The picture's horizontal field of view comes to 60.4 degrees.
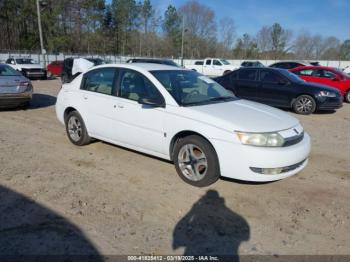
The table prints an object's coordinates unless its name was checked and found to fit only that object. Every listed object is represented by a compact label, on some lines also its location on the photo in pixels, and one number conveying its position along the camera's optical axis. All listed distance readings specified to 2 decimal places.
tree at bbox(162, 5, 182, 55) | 71.00
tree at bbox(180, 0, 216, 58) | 72.69
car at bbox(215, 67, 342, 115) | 9.95
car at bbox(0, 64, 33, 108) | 8.80
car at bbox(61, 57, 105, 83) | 18.27
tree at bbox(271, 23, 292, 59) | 74.69
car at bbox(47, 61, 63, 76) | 26.53
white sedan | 3.78
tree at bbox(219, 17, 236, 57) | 74.31
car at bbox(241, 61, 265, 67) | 28.23
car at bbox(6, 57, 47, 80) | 21.61
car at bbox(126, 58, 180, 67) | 19.11
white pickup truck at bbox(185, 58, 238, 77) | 25.84
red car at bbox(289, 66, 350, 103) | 13.23
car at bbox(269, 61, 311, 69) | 19.20
